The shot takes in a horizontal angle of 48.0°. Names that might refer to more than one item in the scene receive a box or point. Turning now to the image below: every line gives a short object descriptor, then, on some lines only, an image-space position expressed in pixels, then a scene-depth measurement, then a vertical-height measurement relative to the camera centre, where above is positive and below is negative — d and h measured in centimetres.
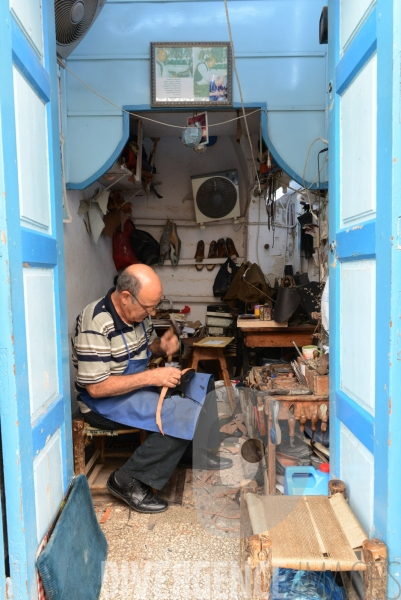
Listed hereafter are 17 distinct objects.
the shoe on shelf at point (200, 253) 677 +38
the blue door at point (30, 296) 152 -6
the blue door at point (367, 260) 148 +6
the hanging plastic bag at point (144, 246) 639 +47
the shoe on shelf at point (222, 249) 676 +43
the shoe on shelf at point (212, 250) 680 +42
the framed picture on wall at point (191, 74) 341 +156
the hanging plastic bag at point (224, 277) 664 +1
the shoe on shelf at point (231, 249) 674 +43
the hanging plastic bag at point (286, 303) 449 -26
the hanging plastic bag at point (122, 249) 624 +43
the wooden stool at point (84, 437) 315 -112
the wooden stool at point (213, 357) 485 -86
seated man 282 -69
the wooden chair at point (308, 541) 158 -105
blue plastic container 245 -114
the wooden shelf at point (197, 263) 681 +25
